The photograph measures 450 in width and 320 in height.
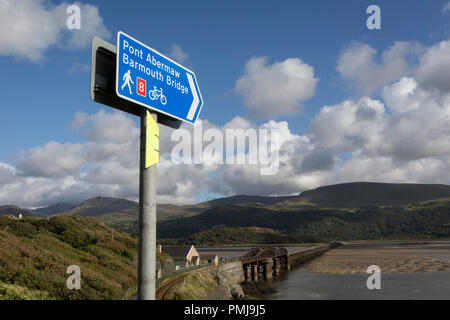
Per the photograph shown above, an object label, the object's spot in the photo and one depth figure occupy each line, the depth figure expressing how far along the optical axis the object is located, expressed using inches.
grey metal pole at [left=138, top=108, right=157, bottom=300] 188.4
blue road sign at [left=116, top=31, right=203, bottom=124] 190.7
